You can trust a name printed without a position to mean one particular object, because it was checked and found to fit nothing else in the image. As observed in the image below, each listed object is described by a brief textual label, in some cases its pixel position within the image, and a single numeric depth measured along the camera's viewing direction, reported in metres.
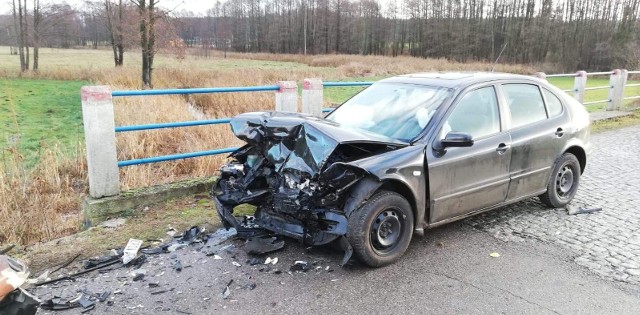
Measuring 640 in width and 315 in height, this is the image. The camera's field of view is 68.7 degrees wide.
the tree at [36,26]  34.97
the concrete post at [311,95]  7.94
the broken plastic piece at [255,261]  4.25
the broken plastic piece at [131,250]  4.29
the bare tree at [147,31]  22.98
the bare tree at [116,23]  27.31
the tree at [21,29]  34.62
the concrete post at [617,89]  14.50
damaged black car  4.07
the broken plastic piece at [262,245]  4.42
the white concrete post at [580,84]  12.90
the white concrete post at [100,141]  5.18
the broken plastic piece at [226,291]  3.68
